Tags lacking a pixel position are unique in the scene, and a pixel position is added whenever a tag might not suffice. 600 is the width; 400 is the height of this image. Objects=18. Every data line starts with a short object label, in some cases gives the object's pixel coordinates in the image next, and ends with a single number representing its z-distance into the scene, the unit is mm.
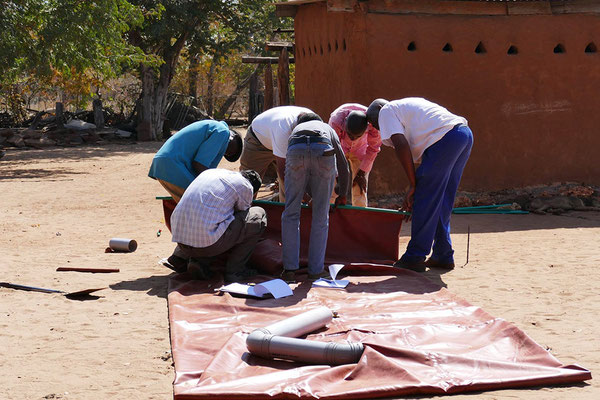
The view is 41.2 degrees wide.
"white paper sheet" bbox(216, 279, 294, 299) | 5762
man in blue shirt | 6742
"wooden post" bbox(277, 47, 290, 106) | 13766
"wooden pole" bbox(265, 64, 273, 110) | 14930
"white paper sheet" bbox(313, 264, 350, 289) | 6105
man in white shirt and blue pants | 6609
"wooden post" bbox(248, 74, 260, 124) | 26308
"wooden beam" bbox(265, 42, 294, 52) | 13781
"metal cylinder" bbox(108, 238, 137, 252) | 7812
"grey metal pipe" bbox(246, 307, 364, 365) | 4215
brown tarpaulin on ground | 3906
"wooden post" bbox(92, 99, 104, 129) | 26034
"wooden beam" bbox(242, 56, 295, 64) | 15070
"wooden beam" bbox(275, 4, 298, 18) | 12203
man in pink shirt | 7869
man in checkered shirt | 5988
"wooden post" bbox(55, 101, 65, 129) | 24641
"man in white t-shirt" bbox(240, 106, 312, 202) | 6957
